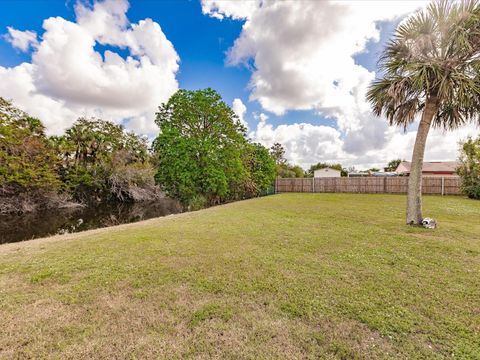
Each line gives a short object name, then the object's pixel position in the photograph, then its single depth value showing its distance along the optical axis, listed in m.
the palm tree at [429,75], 5.79
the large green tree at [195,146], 12.59
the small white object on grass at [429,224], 6.42
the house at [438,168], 30.56
